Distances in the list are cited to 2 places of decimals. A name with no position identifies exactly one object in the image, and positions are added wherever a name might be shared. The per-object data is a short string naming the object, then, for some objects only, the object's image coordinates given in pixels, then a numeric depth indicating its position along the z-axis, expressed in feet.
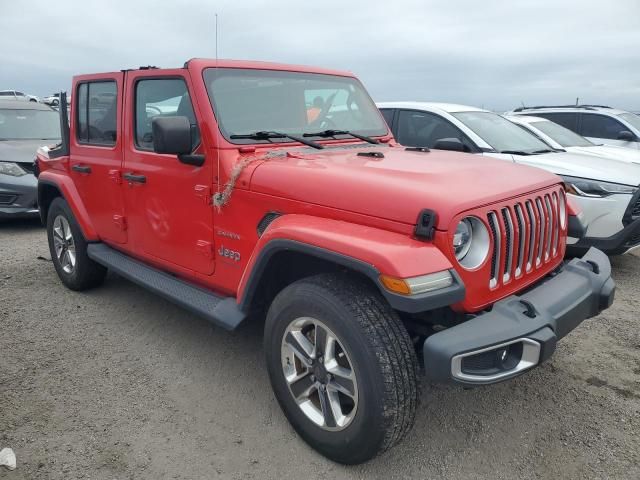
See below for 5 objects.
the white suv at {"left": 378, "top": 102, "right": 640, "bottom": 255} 16.05
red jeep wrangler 7.14
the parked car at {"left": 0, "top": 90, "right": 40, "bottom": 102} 88.12
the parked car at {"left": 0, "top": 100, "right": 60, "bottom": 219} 23.82
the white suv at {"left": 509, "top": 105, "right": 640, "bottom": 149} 29.78
